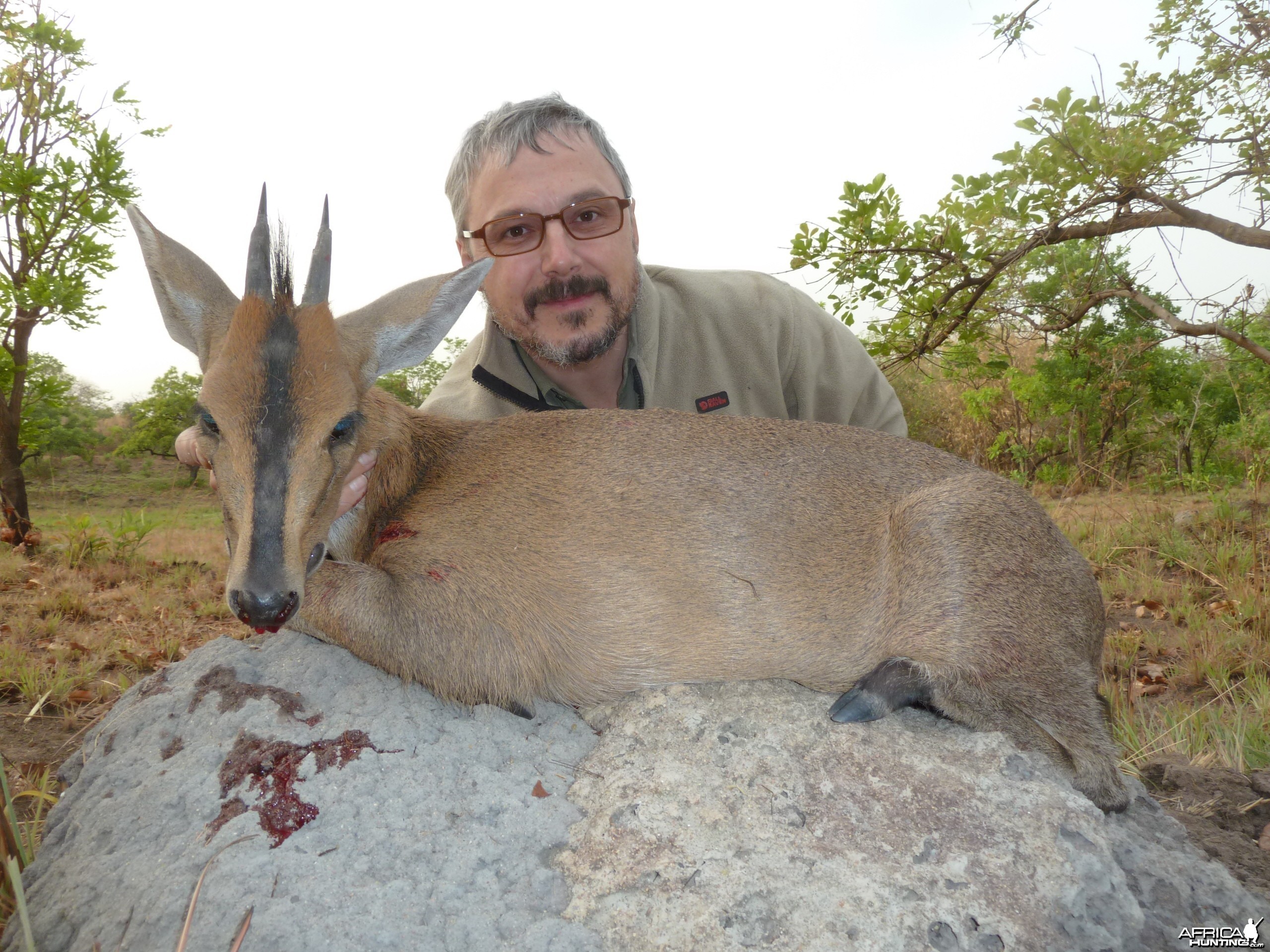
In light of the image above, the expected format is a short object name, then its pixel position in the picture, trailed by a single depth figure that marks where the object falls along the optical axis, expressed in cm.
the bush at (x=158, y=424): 1752
